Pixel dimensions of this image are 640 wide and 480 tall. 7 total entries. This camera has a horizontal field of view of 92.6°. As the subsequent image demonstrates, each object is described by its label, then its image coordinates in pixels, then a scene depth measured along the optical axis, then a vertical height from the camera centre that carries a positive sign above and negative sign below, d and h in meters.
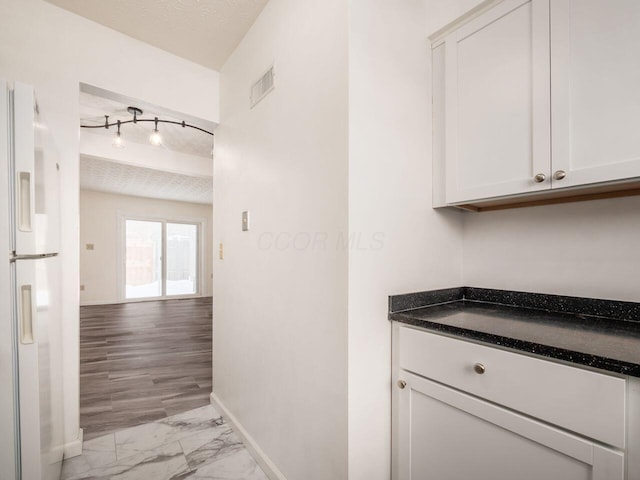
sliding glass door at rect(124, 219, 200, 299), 7.48 -0.55
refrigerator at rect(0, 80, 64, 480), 0.95 -0.18
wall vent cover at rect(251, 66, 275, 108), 1.68 +0.86
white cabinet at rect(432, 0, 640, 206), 1.01 +0.53
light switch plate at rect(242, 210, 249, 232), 1.91 +0.10
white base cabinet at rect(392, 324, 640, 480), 0.80 -0.60
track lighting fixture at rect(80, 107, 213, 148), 3.15 +1.27
